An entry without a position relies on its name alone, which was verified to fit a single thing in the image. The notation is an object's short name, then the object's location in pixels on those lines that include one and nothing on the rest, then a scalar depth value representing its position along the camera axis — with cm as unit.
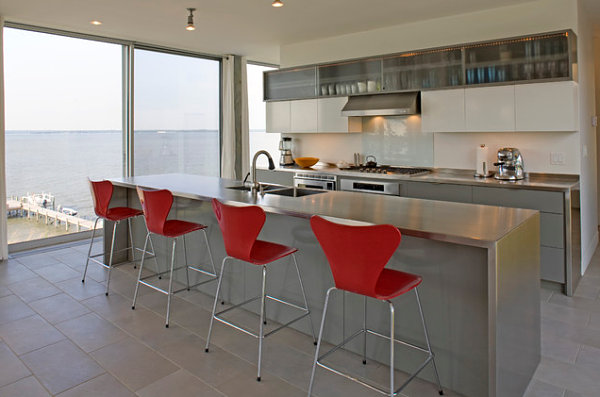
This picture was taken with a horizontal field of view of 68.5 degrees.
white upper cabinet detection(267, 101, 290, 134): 642
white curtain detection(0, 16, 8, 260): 482
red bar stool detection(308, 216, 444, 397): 201
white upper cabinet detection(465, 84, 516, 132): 434
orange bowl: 613
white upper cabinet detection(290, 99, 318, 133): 606
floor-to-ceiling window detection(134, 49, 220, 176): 639
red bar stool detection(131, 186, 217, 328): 340
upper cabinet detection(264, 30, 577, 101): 409
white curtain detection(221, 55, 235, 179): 725
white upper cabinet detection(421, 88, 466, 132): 467
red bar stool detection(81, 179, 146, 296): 410
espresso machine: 439
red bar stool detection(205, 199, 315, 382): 263
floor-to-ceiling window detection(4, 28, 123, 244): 528
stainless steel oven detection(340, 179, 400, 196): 488
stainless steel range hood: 504
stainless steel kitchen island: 212
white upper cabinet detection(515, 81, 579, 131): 402
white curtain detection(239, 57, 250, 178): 746
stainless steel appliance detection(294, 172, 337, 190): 547
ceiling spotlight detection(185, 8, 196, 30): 455
